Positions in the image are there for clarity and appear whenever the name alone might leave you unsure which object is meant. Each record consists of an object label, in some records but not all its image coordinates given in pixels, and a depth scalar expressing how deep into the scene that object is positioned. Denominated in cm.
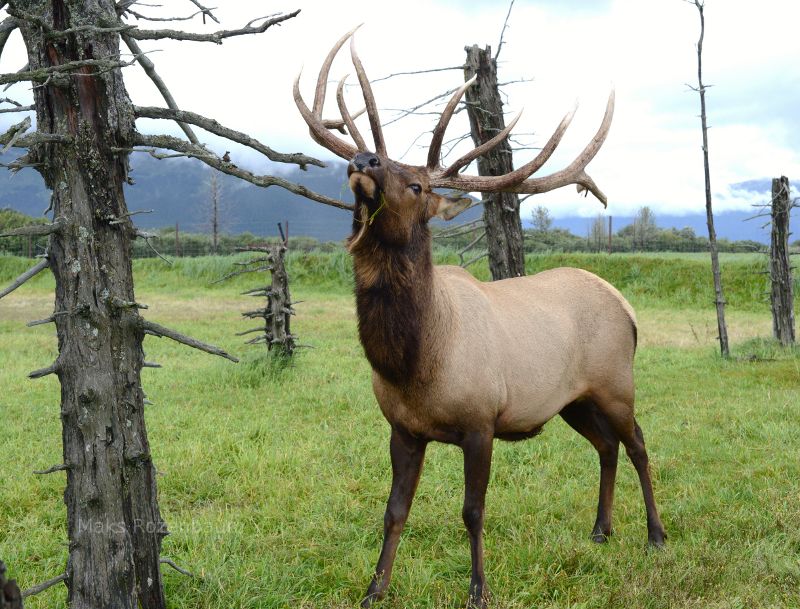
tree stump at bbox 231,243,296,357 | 1012
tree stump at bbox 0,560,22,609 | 199
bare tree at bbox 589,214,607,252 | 3281
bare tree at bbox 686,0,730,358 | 1148
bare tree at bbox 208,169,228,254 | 3926
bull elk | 379
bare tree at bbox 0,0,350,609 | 317
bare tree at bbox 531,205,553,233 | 3932
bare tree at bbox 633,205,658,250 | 3838
